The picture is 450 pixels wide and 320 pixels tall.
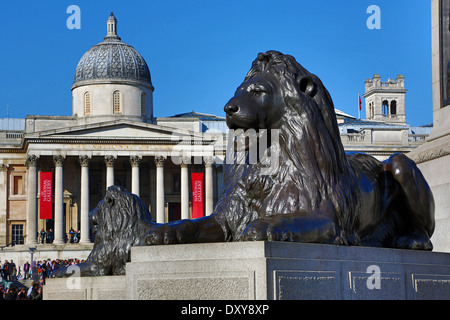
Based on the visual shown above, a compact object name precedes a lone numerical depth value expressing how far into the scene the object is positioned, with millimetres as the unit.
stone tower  92312
